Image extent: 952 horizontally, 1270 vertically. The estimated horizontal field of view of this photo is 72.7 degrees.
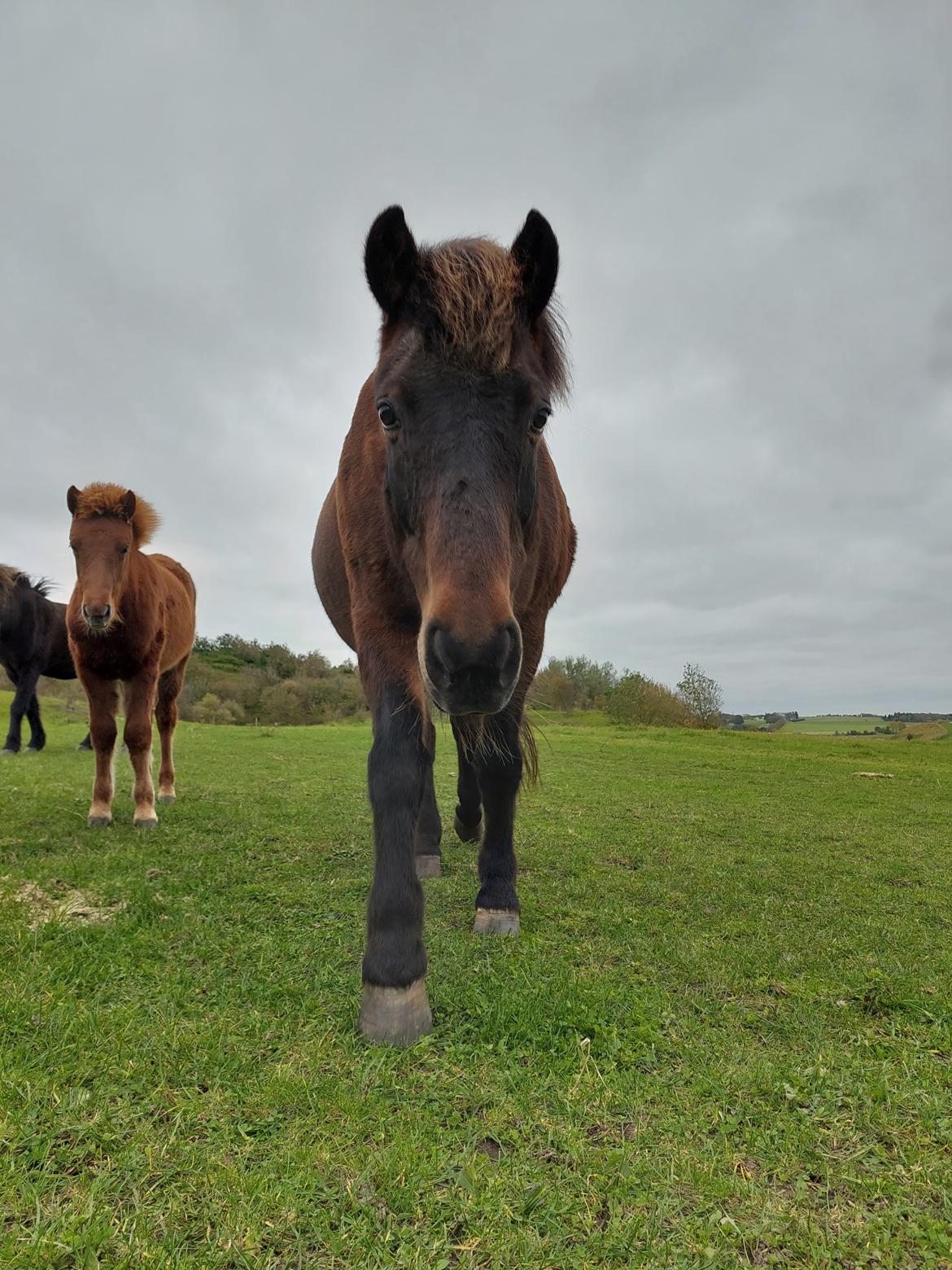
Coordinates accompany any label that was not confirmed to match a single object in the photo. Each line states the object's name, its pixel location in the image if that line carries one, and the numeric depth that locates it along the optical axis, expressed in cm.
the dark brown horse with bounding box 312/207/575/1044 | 229
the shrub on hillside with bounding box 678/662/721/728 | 3709
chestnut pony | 598
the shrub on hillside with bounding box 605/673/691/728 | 3672
